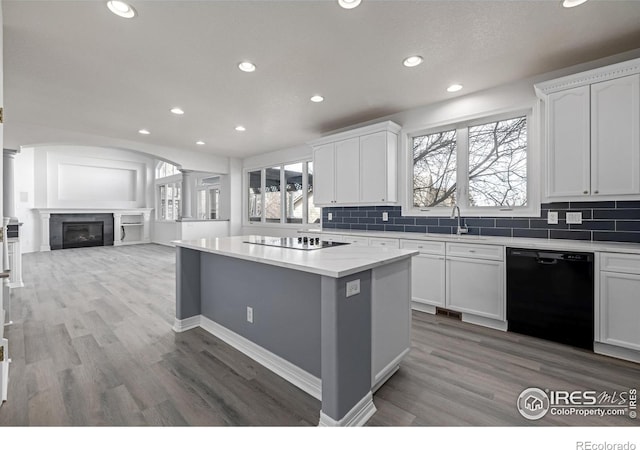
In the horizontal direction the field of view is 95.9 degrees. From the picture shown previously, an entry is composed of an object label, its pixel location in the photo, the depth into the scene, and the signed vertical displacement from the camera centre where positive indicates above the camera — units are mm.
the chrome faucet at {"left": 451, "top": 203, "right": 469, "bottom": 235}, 3482 -61
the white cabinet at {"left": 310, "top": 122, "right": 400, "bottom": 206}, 3893 +816
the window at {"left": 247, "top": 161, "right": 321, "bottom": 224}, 6094 +647
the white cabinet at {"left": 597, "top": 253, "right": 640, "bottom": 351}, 2178 -608
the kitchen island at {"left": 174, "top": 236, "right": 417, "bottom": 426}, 1513 -621
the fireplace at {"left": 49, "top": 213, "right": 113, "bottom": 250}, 8391 -231
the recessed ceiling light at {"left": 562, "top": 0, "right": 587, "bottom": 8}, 1917 +1467
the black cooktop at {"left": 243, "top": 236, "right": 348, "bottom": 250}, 2332 -180
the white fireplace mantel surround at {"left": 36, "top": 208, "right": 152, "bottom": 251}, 9112 -17
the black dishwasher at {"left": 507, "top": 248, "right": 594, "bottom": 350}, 2363 -637
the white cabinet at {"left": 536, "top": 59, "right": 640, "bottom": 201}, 2309 +751
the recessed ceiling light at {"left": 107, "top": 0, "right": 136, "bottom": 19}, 1938 +1472
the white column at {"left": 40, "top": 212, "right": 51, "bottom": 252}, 8156 -238
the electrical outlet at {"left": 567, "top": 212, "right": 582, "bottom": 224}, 2773 +38
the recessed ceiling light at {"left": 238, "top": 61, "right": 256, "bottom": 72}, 2721 +1504
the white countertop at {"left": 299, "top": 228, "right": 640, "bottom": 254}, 2297 -191
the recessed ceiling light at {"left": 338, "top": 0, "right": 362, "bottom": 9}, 1916 +1471
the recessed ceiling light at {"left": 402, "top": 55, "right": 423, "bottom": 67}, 2611 +1493
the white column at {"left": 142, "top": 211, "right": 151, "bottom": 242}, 10070 -88
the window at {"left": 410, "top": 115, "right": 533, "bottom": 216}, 3201 +652
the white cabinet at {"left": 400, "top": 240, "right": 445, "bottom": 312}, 3203 -587
